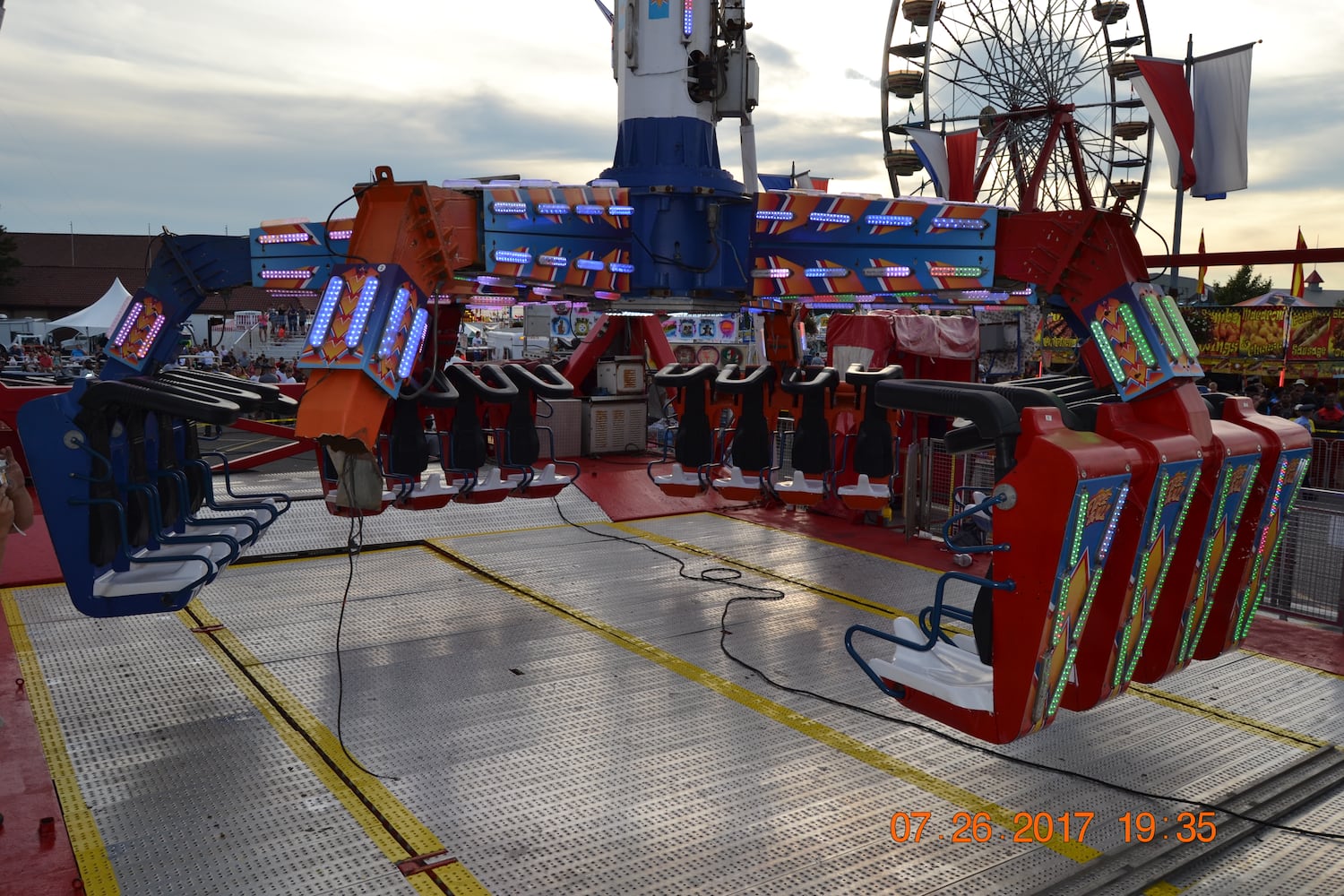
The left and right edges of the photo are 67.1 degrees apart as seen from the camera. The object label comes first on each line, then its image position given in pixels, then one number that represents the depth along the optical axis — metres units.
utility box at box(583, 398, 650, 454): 15.58
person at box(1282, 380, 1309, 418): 14.47
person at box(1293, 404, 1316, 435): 12.53
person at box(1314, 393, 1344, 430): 12.07
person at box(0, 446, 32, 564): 4.77
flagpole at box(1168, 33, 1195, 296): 28.05
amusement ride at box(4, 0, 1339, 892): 4.68
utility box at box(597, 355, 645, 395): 16.06
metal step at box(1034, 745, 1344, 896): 4.32
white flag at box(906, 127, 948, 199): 16.02
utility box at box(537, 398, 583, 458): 15.30
